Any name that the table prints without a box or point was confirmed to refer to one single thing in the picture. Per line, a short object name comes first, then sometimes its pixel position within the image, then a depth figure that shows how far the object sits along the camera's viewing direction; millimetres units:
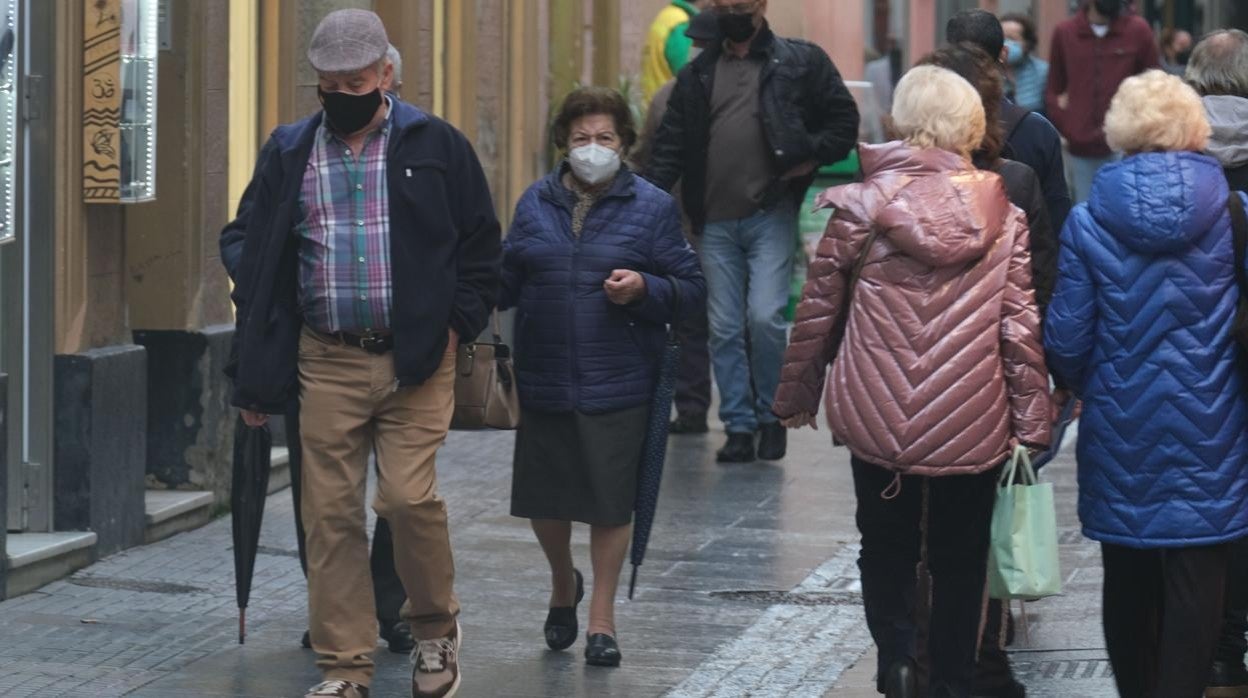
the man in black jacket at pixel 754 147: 22781
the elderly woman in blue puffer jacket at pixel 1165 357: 12539
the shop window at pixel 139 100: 18484
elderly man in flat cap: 13492
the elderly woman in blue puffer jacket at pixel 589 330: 15258
